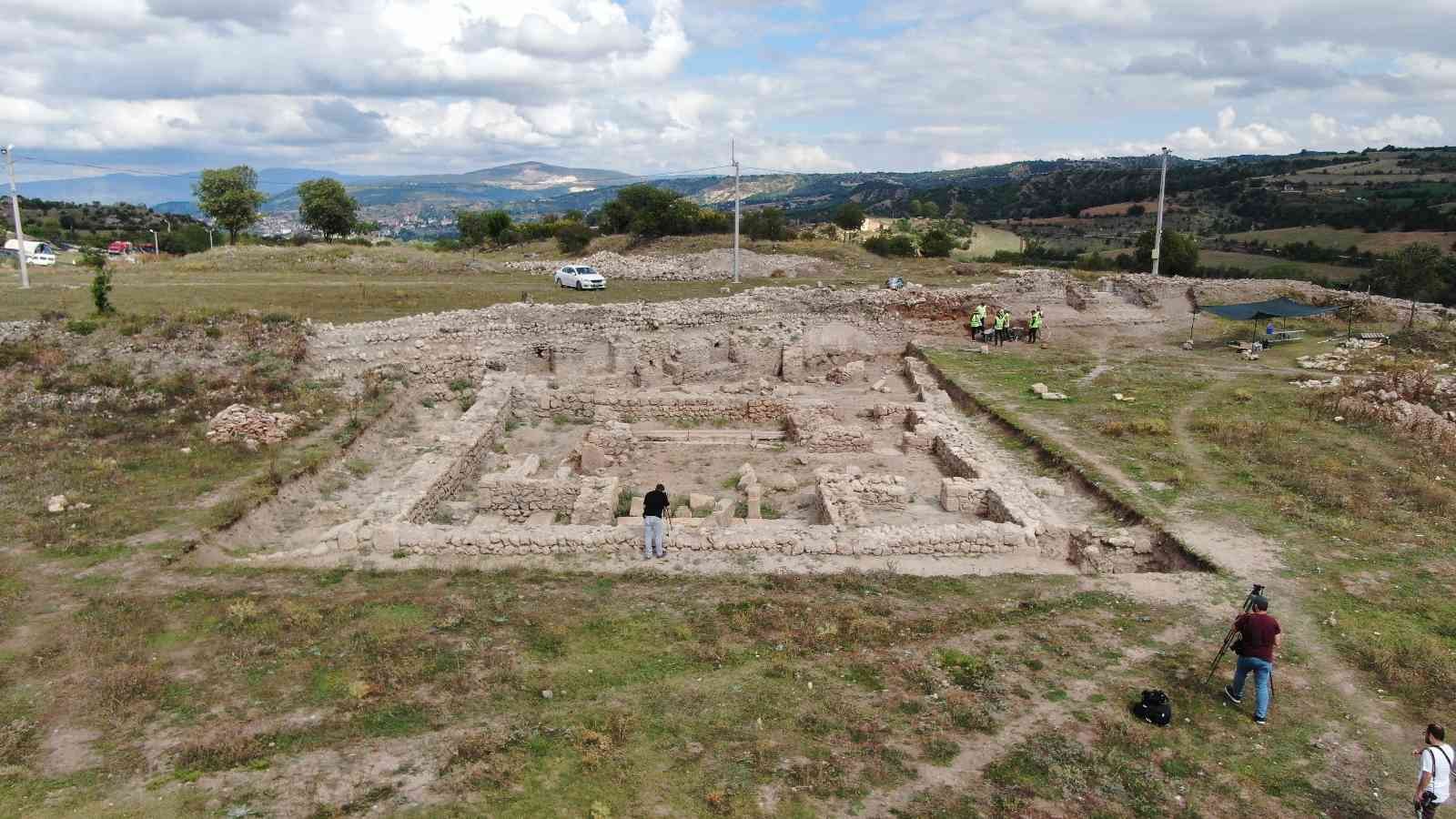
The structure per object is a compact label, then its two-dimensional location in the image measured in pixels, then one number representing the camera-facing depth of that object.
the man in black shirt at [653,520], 11.36
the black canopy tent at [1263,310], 28.56
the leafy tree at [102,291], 21.33
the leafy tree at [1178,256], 44.94
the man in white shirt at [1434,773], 6.08
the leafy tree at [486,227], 62.53
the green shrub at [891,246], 54.38
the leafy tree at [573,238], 53.84
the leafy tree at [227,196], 53.50
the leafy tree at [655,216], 55.91
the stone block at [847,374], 24.78
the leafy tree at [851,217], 73.50
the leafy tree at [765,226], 57.34
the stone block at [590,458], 16.31
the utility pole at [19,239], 27.47
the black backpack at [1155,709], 7.54
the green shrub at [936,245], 56.56
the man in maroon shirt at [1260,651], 7.63
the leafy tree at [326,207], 57.69
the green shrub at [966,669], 8.20
